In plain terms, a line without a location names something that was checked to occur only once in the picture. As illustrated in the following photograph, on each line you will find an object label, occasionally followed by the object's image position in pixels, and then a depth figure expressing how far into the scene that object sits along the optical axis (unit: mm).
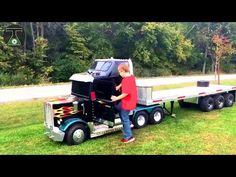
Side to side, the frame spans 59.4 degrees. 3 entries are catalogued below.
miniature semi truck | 5059
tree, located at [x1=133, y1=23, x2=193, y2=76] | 23082
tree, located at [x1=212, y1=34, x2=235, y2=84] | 13991
